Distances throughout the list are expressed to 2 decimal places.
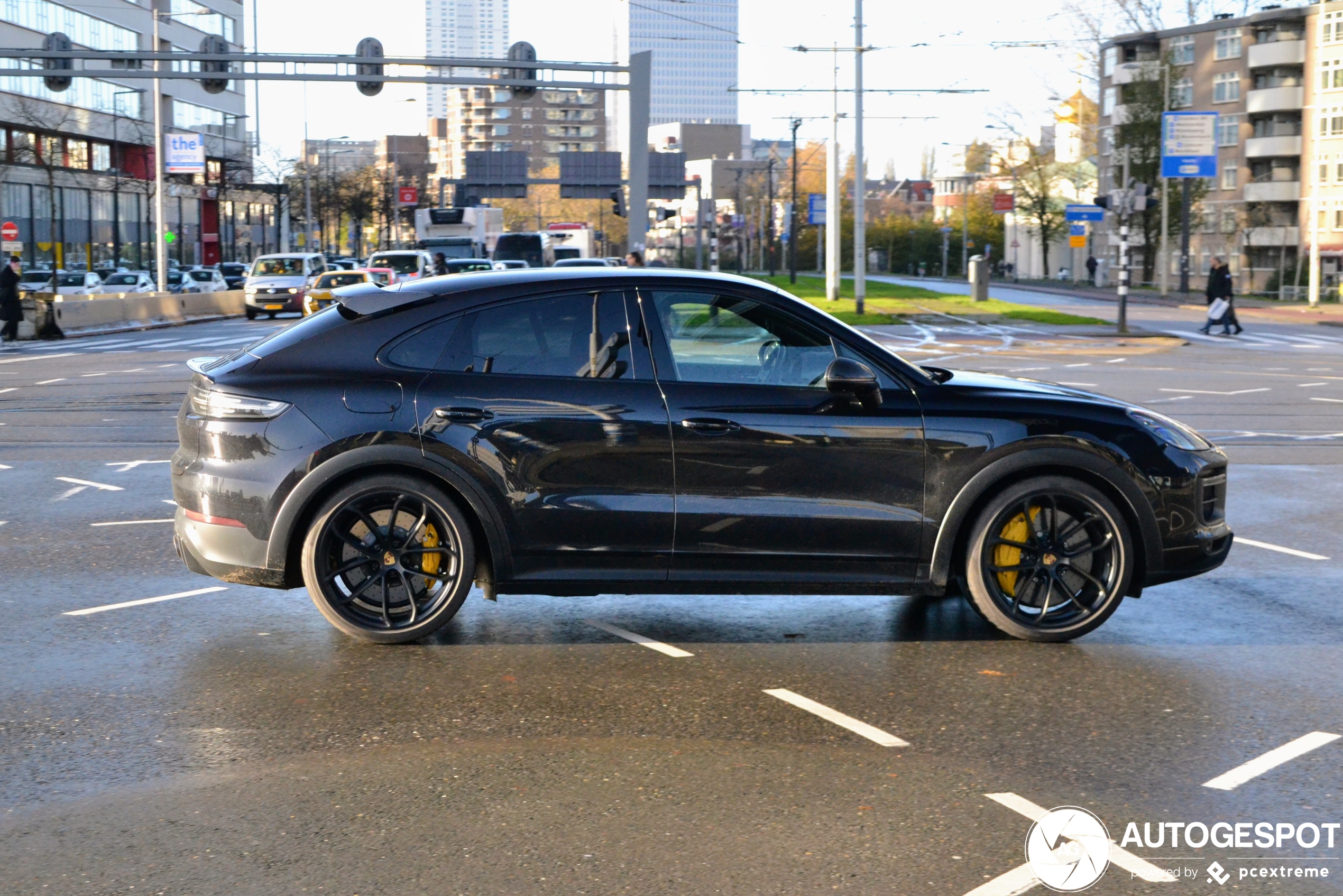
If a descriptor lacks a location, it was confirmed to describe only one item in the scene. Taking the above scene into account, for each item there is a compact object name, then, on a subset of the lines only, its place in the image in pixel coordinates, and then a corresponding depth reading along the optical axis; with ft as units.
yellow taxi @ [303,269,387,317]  115.14
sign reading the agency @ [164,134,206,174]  167.94
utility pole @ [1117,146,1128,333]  102.94
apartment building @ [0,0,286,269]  210.59
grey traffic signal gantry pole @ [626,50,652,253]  133.90
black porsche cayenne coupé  20.35
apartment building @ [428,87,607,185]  650.43
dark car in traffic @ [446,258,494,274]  142.15
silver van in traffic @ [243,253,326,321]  140.26
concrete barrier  112.78
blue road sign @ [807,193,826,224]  212.84
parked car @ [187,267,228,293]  185.88
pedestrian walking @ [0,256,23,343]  99.54
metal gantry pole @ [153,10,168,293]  142.20
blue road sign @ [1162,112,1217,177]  173.99
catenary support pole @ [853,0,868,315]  120.47
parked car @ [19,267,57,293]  151.74
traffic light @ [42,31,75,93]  114.52
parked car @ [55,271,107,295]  160.86
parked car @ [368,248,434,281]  138.00
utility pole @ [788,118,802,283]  207.00
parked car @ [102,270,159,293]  168.45
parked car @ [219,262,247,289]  208.54
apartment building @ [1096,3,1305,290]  252.42
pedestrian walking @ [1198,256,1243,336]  114.01
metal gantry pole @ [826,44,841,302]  131.54
